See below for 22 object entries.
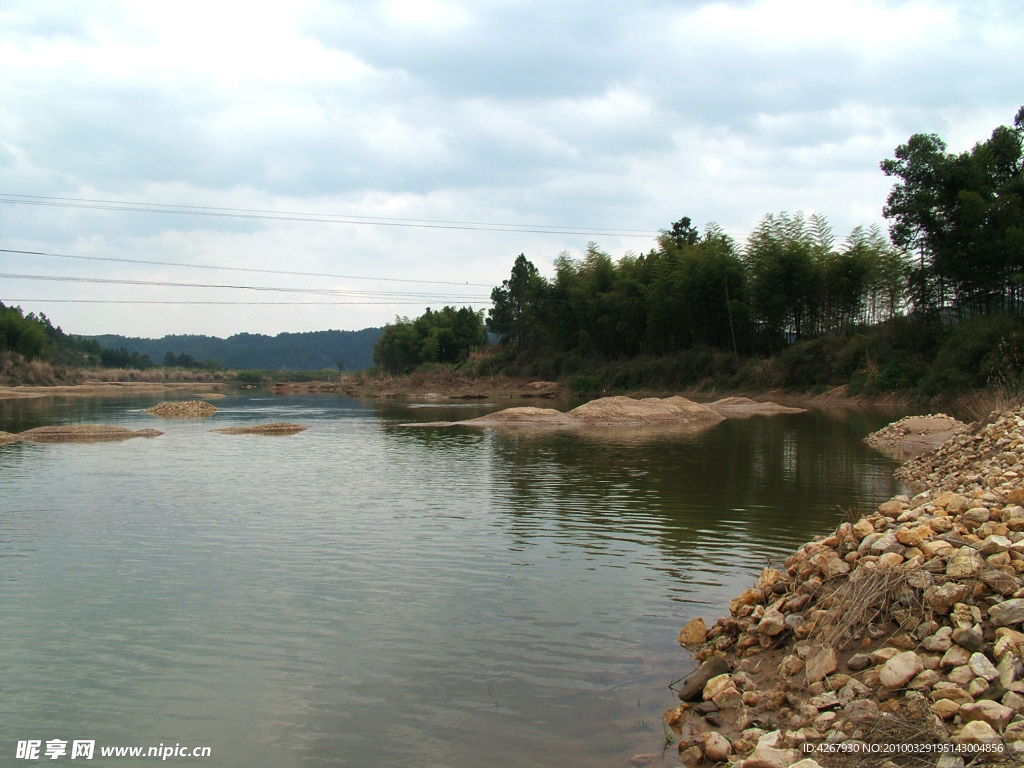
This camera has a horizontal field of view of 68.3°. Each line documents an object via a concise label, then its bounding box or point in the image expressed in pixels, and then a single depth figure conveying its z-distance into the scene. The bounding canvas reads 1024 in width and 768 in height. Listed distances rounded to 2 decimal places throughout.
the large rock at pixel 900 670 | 4.05
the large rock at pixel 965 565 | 4.65
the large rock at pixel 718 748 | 4.18
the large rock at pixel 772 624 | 5.31
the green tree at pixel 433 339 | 88.12
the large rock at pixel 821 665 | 4.50
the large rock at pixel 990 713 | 3.45
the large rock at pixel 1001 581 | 4.37
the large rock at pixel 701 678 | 5.04
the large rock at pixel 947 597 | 4.45
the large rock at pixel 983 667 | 3.80
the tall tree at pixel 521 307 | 69.19
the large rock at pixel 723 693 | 4.76
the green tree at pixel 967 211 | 33.00
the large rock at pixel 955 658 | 4.00
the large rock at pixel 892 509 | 6.37
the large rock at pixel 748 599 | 5.95
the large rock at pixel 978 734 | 3.38
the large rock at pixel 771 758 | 3.65
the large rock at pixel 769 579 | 5.95
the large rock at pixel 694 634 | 6.01
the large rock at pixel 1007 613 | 4.12
